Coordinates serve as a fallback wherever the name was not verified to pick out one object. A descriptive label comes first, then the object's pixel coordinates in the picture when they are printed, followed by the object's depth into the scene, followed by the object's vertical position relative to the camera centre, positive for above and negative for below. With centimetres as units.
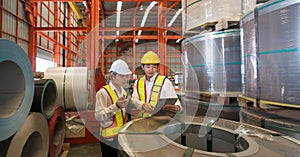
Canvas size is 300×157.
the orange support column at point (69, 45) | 1377 +265
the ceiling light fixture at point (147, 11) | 1005 +421
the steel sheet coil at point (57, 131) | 255 -85
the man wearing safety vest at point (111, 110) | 191 -30
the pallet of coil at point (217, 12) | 202 +77
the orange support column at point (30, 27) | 619 +185
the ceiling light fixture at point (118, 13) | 1101 +454
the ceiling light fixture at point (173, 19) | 1025 +395
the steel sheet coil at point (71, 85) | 398 -10
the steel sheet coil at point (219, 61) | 205 +21
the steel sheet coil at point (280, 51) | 124 +21
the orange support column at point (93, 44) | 418 +83
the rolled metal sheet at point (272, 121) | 132 -34
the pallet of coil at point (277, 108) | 129 -21
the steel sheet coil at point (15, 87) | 148 -6
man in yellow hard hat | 238 -8
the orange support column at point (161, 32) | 488 +128
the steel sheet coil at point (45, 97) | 222 -23
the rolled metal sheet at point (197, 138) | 103 -40
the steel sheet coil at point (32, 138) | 158 -57
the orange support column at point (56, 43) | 1145 +230
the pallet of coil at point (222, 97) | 203 -19
